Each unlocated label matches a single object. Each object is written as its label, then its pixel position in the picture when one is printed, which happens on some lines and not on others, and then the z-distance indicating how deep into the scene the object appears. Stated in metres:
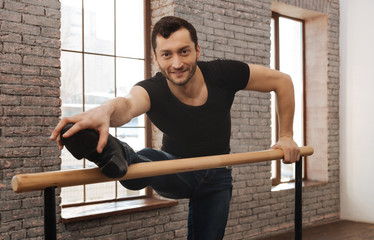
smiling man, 1.81
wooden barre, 1.11
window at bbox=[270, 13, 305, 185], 4.77
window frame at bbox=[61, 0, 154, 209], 3.69
